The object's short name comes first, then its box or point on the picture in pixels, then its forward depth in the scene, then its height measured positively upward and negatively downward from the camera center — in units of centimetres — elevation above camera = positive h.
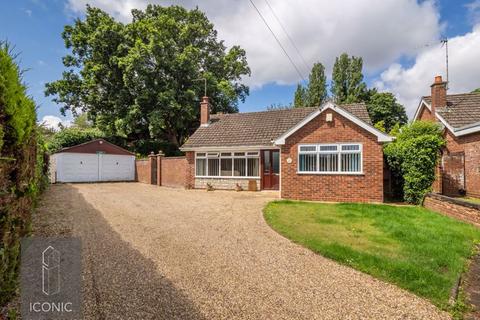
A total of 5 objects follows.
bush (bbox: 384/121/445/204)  1098 -5
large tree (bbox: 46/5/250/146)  2523 +833
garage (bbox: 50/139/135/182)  2133 -1
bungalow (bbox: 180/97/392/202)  1179 +18
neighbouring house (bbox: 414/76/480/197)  1184 +105
